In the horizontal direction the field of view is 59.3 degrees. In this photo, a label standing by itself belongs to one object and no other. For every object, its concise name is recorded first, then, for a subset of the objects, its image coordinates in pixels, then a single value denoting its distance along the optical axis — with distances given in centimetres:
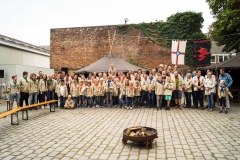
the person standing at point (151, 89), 1080
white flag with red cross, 1453
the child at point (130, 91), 1079
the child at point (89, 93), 1153
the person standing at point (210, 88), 986
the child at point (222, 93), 932
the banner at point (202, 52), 1606
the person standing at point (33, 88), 1108
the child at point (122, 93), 1124
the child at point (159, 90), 1055
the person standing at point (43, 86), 1151
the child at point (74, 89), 1164
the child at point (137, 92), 1092
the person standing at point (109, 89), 1127
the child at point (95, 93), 1146
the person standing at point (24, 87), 1076
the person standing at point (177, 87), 1059
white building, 1789
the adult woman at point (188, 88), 1059
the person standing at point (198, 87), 1038
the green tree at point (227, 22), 1408
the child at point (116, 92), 1132
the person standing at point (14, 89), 1065
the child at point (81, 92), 1157
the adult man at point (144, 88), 1093
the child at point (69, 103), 1130
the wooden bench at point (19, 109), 682
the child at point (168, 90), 1033
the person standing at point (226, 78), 948
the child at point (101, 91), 1130
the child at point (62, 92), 1164
